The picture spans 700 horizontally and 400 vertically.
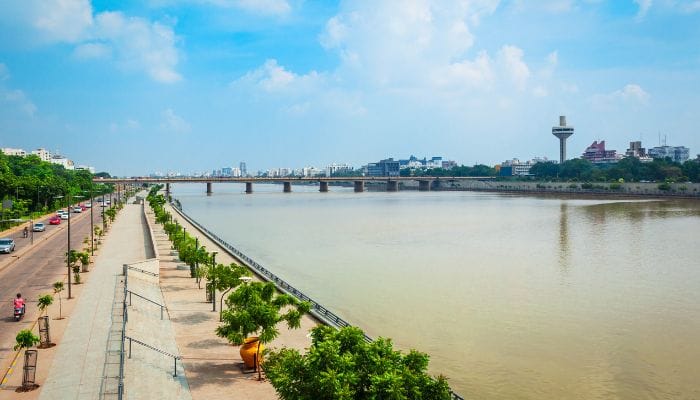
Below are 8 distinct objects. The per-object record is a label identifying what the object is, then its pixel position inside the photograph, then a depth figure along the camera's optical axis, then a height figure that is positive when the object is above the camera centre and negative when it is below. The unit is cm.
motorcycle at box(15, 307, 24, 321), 2027 -463
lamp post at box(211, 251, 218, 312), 2281 -435
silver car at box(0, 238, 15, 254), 3672 -412
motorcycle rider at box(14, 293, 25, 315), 2036 -431
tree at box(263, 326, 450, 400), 1002 -349
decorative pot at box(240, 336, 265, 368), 1636 -487
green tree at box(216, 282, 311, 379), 1563 -373
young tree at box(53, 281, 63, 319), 2272 -420
